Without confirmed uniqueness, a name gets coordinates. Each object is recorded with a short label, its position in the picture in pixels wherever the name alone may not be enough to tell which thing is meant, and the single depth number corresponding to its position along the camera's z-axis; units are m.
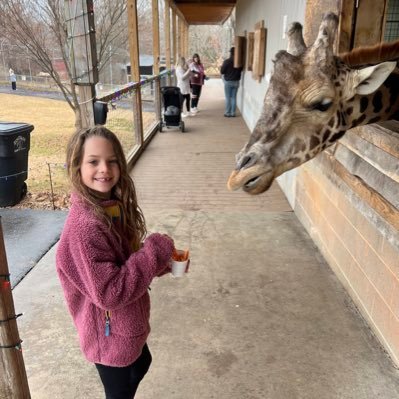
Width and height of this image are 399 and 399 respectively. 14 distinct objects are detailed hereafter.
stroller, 9.55
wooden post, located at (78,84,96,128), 4.45
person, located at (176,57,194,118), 11.22
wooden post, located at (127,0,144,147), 7.34
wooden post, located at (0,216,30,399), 1.76
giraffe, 2.10
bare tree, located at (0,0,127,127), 6.00
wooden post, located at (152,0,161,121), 10.19
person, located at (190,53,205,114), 11.77
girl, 1.53
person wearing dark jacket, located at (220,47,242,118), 11.49
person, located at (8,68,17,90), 14.21
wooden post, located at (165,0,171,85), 12.44
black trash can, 5.28
